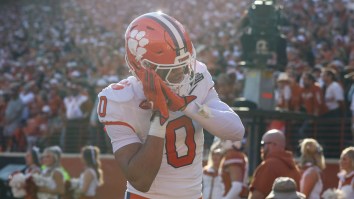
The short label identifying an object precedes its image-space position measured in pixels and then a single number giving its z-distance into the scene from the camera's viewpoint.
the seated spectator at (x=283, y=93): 10.91
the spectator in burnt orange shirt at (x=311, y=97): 10.52
